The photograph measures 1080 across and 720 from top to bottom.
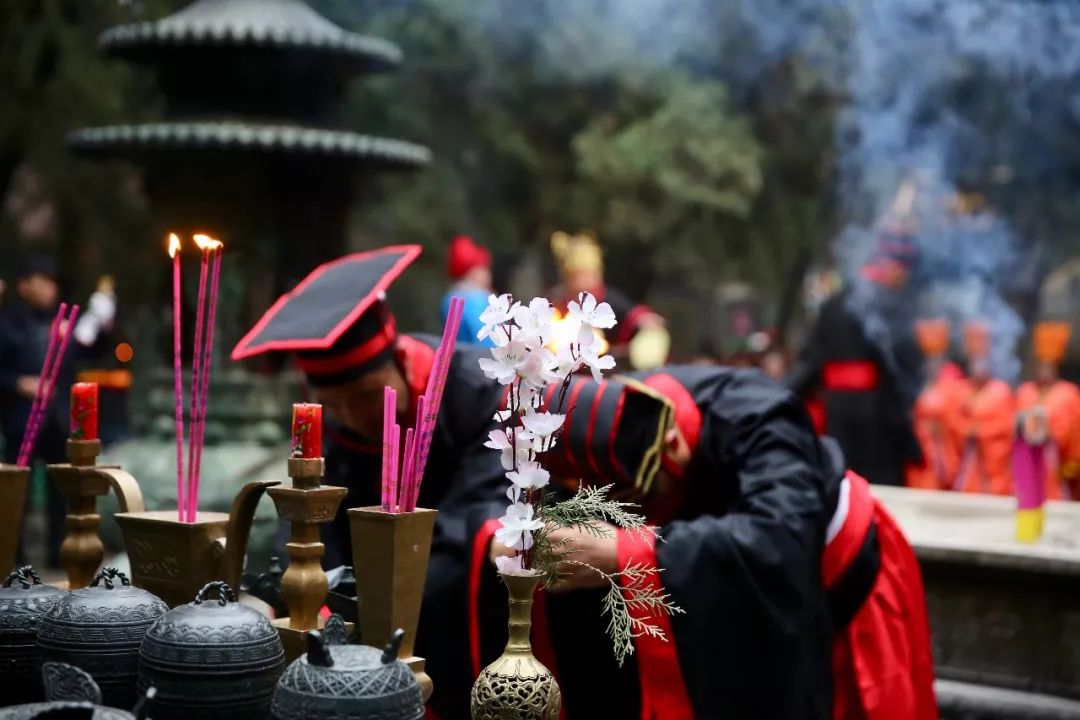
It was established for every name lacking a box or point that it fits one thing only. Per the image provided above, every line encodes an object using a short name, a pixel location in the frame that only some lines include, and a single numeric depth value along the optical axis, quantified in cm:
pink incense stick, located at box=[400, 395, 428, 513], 230
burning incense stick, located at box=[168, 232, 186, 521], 259
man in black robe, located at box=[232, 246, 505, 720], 321
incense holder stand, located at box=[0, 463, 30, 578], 302
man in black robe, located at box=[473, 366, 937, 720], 335
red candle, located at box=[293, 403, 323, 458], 238
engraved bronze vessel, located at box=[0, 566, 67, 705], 251
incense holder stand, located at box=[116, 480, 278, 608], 264
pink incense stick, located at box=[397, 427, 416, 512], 229
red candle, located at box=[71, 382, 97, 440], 293
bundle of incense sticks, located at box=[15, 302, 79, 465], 310
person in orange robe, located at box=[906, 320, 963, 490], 1011
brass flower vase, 223
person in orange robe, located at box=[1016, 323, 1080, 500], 885
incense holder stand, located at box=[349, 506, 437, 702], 225
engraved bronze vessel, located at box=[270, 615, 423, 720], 200
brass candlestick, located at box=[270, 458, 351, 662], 234
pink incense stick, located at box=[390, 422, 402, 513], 229
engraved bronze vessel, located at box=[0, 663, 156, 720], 193
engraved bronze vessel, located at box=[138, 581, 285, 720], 219
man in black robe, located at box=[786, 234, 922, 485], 847
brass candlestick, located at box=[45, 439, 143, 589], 291
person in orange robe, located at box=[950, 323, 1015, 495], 967
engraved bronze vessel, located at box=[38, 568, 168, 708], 235
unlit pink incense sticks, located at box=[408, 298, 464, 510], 237
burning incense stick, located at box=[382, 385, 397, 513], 230
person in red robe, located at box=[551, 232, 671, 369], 777
